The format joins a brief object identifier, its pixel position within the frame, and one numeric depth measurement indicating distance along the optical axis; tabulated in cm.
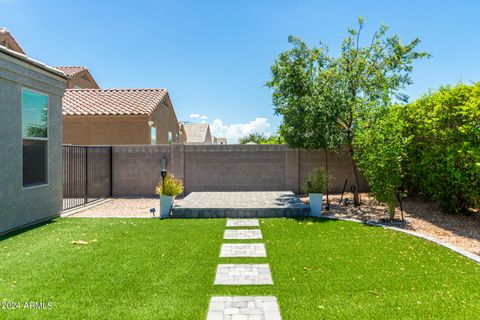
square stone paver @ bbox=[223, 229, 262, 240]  719
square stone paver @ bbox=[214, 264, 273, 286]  461
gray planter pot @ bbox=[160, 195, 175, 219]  959
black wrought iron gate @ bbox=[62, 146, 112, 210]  1225
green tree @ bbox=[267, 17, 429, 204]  1031
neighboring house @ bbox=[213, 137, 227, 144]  6831
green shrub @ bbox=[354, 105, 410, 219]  852
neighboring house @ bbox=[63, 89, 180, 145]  1761
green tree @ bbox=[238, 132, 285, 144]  4067
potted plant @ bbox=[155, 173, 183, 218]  959
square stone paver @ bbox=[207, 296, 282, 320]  359
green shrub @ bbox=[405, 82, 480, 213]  777
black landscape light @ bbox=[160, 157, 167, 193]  983
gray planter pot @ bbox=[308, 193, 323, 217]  951
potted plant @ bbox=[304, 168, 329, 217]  952
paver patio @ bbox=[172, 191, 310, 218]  949
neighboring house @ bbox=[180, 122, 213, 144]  4931
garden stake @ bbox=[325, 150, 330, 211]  1355
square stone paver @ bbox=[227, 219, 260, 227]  843
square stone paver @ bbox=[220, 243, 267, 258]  591
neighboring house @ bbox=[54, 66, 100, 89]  2420
